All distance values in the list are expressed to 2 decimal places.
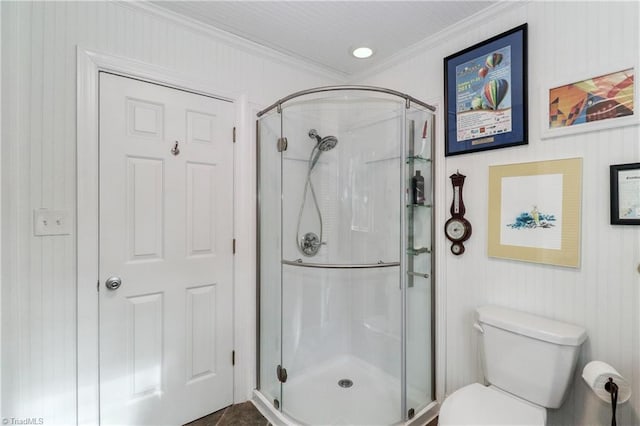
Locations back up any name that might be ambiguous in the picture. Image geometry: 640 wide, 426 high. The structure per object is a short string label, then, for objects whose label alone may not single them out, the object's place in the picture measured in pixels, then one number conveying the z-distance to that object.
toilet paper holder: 1.16
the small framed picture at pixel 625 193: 1.24
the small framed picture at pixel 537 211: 1.42
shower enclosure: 1.83
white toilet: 1.28
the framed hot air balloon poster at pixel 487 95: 1.58
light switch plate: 1.39
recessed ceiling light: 2.09
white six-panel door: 1.59
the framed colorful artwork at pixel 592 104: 1.27
